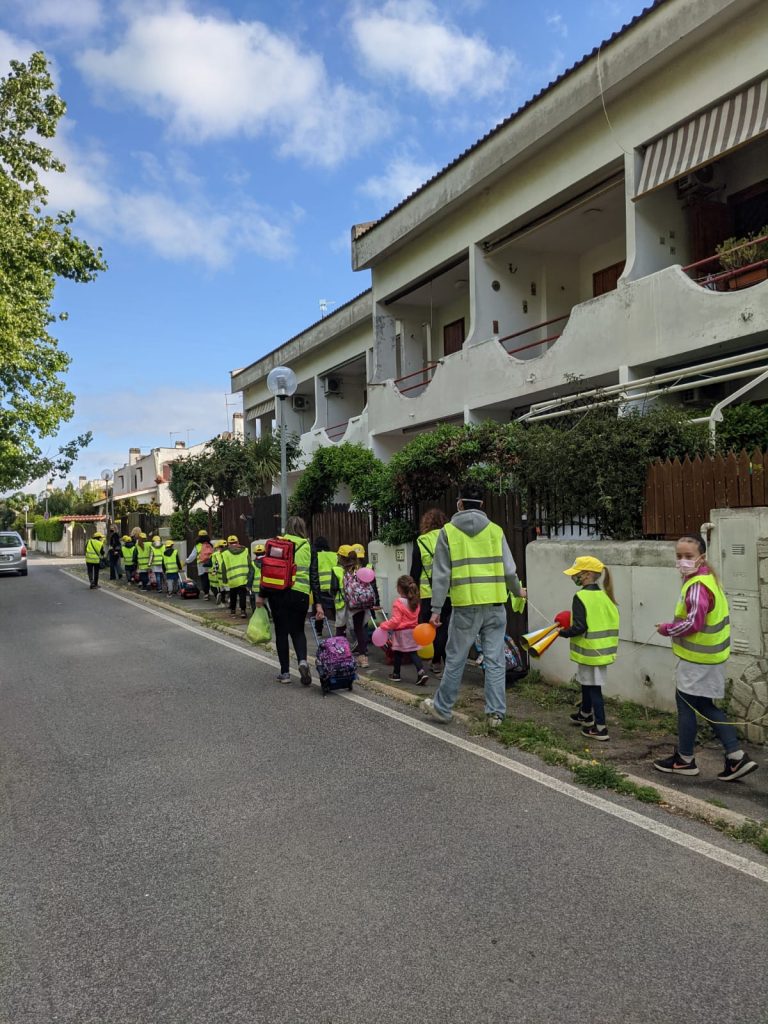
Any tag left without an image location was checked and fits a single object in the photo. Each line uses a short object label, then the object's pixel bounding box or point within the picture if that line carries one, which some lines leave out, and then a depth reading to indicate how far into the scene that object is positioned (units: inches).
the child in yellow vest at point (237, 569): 541.3
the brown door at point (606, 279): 595.4
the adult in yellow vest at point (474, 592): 239.3
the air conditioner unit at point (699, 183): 459.2
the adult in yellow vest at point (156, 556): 774.5
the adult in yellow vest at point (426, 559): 315.6
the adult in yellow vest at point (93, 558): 850.8
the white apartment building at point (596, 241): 410.6
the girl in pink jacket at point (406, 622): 310.3
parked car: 1141.1
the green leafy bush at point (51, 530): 2332.7
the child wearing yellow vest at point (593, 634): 228.2
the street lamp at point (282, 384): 426.3
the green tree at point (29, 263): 649.0
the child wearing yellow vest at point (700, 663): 191.2
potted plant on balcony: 399.9
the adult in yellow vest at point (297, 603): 314.2
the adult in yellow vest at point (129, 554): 843.4
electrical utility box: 228.5
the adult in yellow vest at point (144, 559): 808.7
